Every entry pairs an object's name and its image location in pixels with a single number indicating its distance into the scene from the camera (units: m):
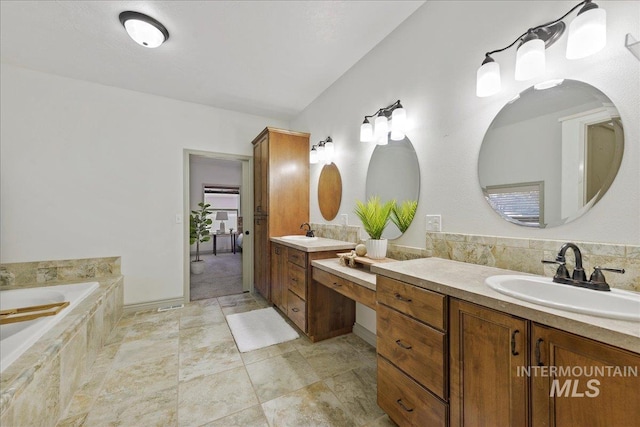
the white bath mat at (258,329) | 2.27
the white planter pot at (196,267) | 4.61
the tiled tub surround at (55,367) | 1.06
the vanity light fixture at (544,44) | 0.98
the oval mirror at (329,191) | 2.81
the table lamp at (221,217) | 7.56
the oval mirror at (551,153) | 1.07
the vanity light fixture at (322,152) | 2.86
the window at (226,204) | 7.31
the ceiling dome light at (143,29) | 1.84
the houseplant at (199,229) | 4.64
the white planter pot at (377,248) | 1.91
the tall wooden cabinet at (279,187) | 3.14
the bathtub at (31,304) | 1.34
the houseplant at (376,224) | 1.92
